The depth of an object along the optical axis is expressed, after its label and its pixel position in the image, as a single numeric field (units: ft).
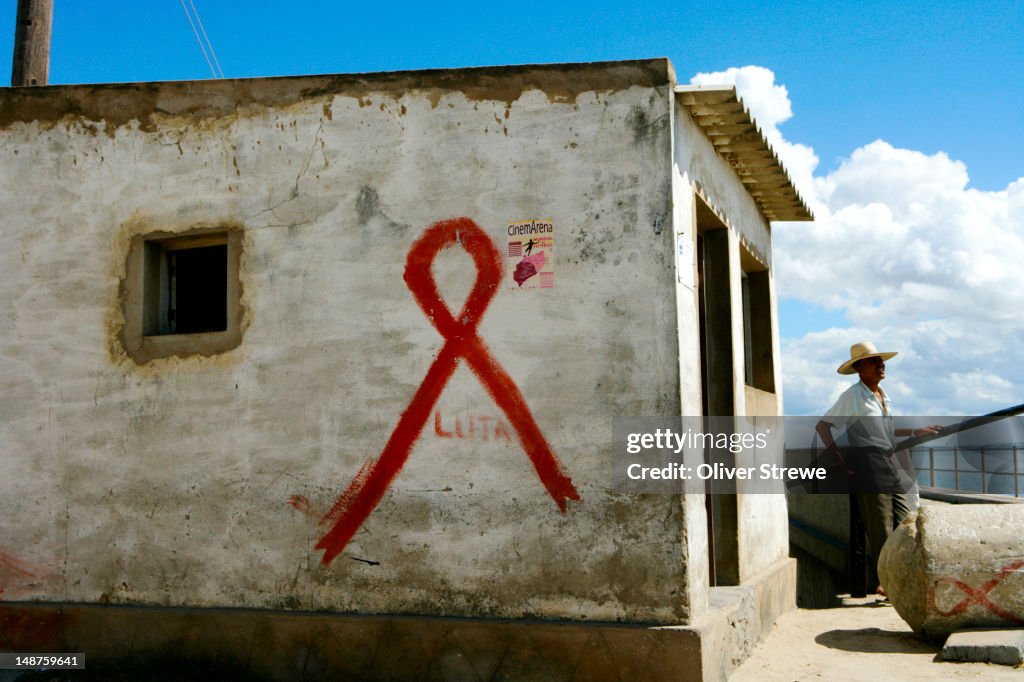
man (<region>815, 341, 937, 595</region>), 26.76
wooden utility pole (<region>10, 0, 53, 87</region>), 29.12
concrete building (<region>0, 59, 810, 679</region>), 18.13
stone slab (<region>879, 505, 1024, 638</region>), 20.70
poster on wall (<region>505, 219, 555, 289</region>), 18.71
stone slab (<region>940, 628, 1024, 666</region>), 19.02
